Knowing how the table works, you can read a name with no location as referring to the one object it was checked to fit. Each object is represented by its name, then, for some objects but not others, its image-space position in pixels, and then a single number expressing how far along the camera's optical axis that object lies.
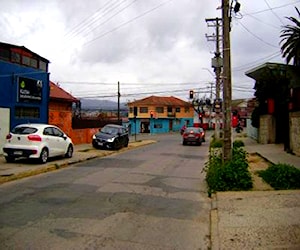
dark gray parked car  16.57
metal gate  12.40
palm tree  14.19
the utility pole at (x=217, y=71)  17.71
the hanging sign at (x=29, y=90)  13.45
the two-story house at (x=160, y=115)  50.95
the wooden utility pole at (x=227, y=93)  7.77
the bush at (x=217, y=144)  17.12
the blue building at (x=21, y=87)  12.63
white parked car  10.18
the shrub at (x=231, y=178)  6.83
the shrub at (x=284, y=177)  6.80
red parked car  22.25
